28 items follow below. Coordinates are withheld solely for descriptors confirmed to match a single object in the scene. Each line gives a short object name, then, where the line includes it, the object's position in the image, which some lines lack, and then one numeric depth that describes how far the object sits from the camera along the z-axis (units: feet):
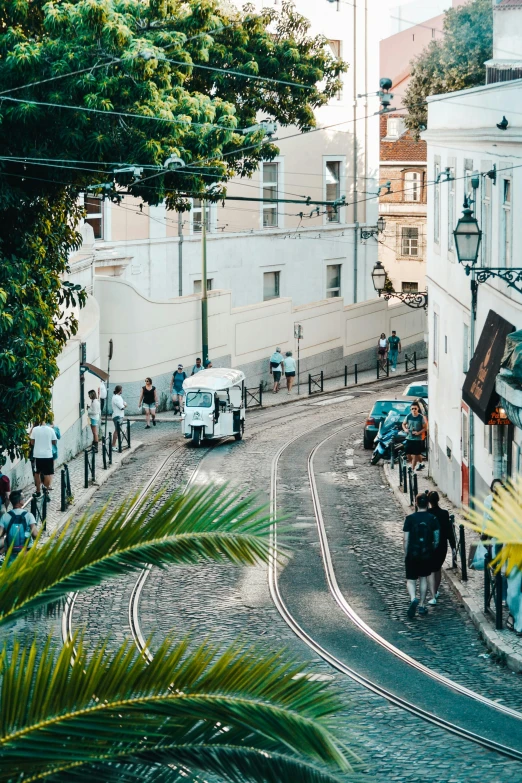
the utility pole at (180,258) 143.74
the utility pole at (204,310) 128.98
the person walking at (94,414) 98.99
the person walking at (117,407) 101.09
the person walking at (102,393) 104.29
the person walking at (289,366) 137.28
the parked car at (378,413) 102.06
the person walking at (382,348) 157.07
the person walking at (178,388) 122.42
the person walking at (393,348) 158.81
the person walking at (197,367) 124.47
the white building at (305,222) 145.48
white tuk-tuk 103.50
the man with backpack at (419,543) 50.91
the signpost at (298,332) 147.02
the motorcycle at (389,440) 95.25
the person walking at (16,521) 51.08
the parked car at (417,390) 116.98
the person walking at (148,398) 115.14
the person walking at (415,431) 90.53
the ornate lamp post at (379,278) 109.60
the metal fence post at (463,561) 56.13
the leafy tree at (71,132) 64.75
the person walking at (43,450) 76.54
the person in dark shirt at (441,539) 51.90
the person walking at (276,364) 139.33
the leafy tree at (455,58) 188.14
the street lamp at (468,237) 62.28
